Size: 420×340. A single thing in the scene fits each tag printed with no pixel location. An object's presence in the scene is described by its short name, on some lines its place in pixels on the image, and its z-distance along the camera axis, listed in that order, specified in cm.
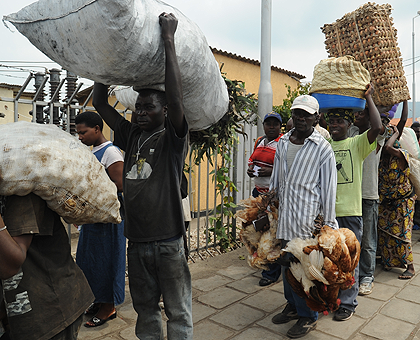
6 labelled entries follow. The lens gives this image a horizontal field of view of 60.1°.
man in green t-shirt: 358
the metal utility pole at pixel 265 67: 576
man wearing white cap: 302
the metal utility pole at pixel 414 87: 2761
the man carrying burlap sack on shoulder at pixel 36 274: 145
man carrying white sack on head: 225
